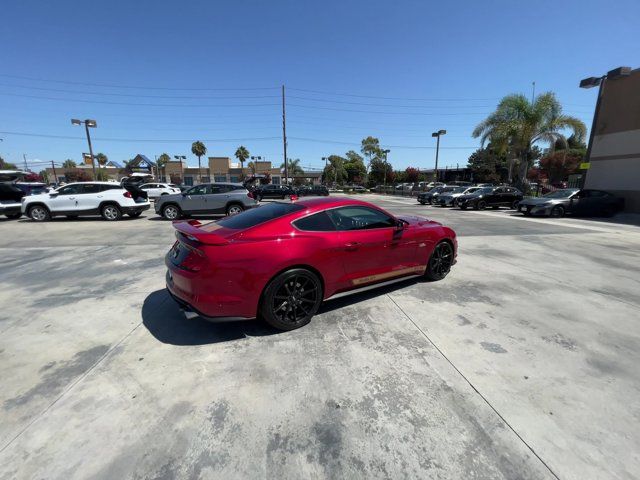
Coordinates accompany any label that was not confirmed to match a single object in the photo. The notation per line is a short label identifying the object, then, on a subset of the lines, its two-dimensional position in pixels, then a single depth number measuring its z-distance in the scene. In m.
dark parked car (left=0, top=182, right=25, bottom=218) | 12.33
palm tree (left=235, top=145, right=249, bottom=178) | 75.62
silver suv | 12.63
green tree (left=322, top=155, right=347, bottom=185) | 75.31
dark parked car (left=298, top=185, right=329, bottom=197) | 34.97
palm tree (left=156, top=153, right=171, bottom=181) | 82.98
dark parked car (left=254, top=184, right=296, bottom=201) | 27.83
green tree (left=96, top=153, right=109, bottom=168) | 98.41
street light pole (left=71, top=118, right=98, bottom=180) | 27.16
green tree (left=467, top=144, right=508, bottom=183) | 47.78
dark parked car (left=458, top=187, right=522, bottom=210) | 19.35
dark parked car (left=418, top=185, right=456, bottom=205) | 23.96
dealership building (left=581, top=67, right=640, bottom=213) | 16.33
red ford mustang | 3.07
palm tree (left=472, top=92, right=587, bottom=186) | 21.98
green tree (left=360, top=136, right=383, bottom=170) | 64.50
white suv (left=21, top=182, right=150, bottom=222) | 12.03
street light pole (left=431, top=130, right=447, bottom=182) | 32.78
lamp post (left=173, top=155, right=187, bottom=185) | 65.65
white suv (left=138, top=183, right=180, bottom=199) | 24.43
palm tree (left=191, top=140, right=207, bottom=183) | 72.25
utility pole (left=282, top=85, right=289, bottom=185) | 37.21
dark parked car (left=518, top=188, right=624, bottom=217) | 15.20
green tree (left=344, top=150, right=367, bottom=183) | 74.53
